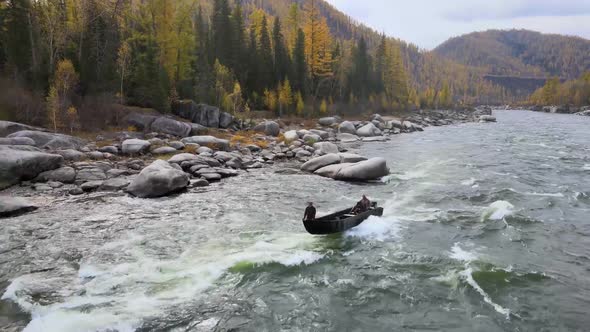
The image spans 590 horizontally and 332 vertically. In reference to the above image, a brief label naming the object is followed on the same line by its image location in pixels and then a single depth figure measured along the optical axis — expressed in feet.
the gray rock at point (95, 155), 82.38
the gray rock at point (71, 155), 78.59
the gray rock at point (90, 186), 65.00
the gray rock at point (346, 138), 148.79
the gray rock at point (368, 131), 167.59
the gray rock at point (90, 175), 69.97
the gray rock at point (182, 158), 82.31
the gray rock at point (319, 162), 88.84
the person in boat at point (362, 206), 50.54
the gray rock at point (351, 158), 90.74
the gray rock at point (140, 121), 117.91
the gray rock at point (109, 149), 88.22
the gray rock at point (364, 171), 78.89
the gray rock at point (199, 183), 71.36
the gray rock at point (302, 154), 107.14
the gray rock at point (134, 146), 90.02
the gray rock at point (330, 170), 82.07
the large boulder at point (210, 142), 106.22
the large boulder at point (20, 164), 62.64
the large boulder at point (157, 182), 63.62
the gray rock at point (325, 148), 111.84
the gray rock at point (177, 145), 98.49
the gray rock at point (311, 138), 128.98
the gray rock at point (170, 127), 118.11
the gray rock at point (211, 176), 76.28
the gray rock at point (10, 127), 82.81
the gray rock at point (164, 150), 93.04
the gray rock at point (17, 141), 74.55
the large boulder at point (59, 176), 67.36
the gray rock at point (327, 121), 187.57
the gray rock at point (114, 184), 66.04
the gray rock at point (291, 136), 130.37
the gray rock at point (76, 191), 62.75
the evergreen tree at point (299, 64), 215.10
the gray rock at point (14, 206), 51.42
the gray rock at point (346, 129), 168.86
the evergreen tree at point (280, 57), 210.59
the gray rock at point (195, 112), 138.72
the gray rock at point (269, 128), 146.61
